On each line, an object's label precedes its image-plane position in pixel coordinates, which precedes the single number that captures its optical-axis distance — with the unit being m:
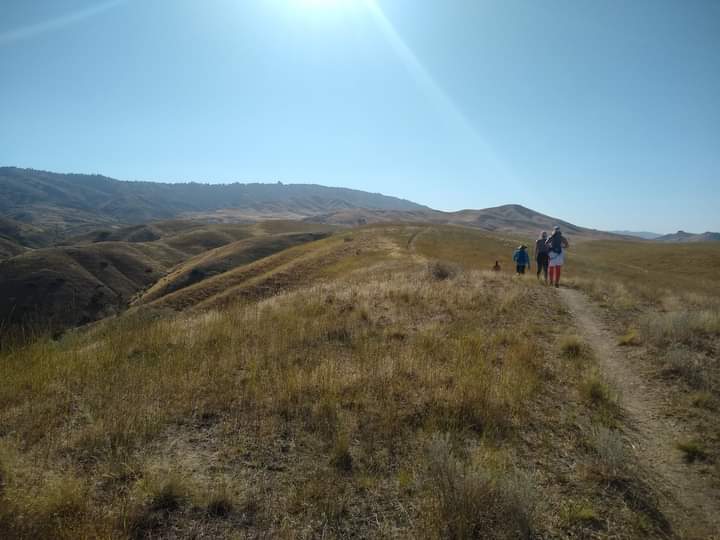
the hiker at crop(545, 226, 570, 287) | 18.22
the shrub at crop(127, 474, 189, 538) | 3.40
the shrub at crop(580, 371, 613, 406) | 6.35
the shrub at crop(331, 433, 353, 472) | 4.40
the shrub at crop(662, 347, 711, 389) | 6.87
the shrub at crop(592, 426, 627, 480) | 4.39
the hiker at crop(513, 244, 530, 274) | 23.36
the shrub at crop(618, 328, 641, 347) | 9.44
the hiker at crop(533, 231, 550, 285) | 19.67
